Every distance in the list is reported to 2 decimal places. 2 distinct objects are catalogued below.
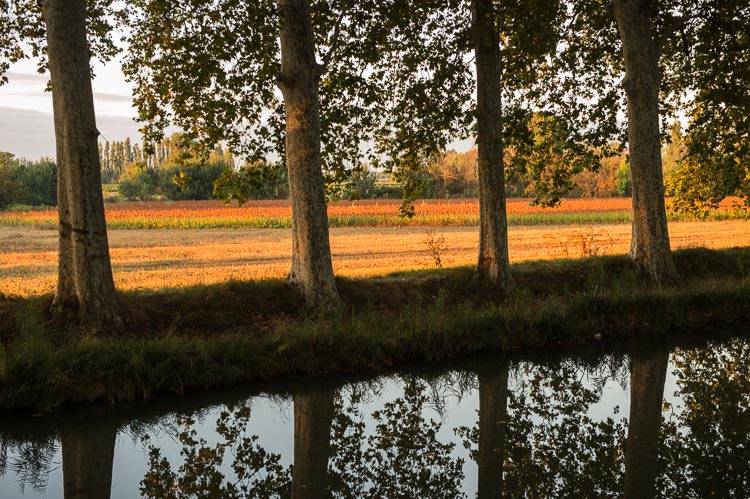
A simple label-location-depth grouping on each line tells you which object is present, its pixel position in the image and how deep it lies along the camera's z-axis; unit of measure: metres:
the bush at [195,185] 76.88
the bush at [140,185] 91.00
